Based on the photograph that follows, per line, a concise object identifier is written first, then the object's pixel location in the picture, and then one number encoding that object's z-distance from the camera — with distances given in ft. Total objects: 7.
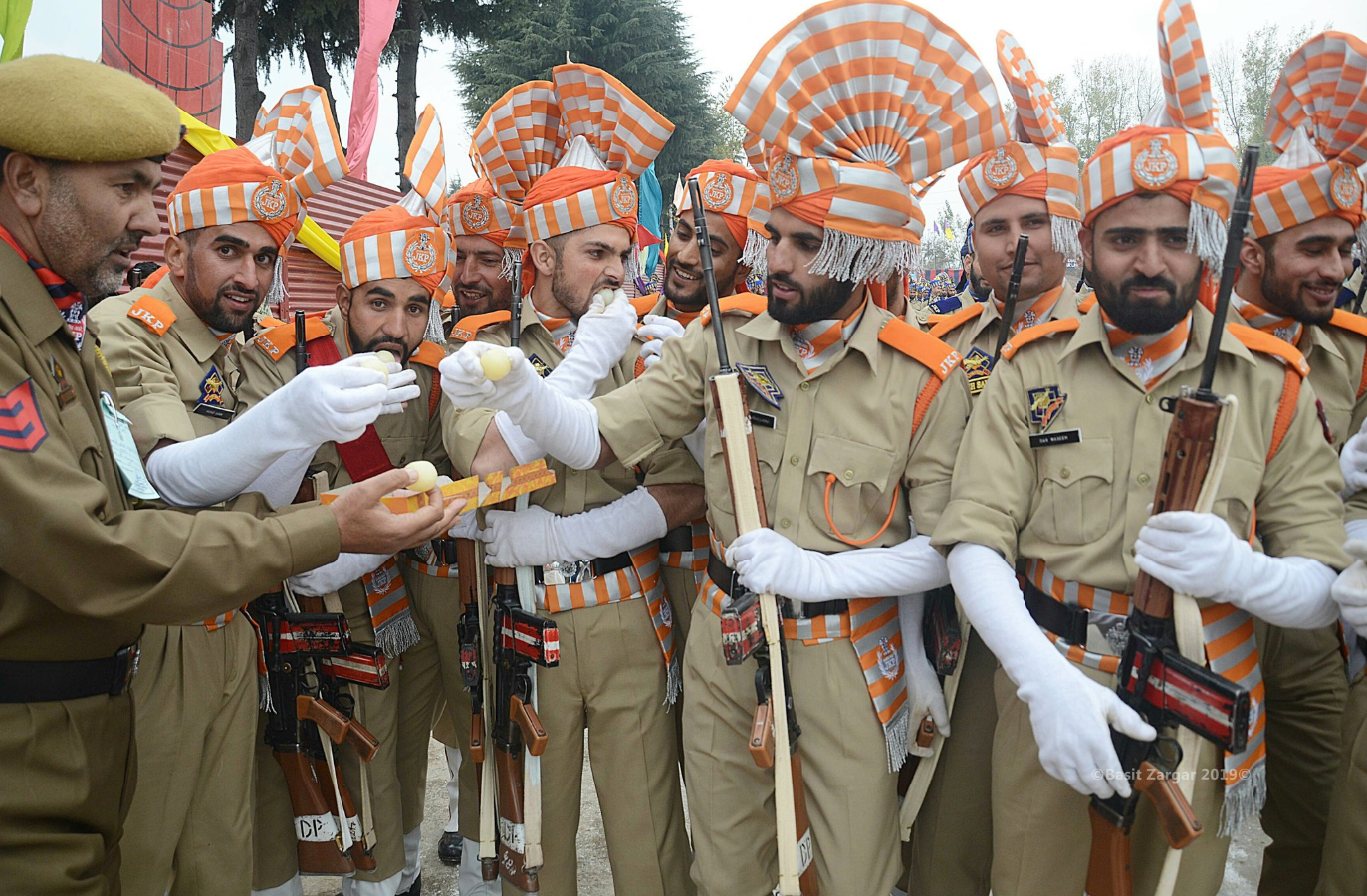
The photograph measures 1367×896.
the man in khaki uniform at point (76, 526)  6.06
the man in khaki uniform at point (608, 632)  9.89
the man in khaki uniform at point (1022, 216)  12.06
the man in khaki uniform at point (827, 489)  8.09
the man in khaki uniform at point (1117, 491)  7.16
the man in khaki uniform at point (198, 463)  8.54
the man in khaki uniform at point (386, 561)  10.91
